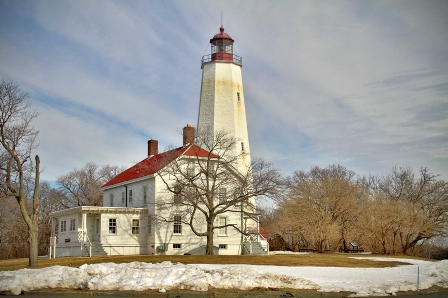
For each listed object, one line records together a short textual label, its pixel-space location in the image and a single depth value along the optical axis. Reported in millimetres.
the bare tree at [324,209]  45162
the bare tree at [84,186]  61188
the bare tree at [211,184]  33531
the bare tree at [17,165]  25828
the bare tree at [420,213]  43469
